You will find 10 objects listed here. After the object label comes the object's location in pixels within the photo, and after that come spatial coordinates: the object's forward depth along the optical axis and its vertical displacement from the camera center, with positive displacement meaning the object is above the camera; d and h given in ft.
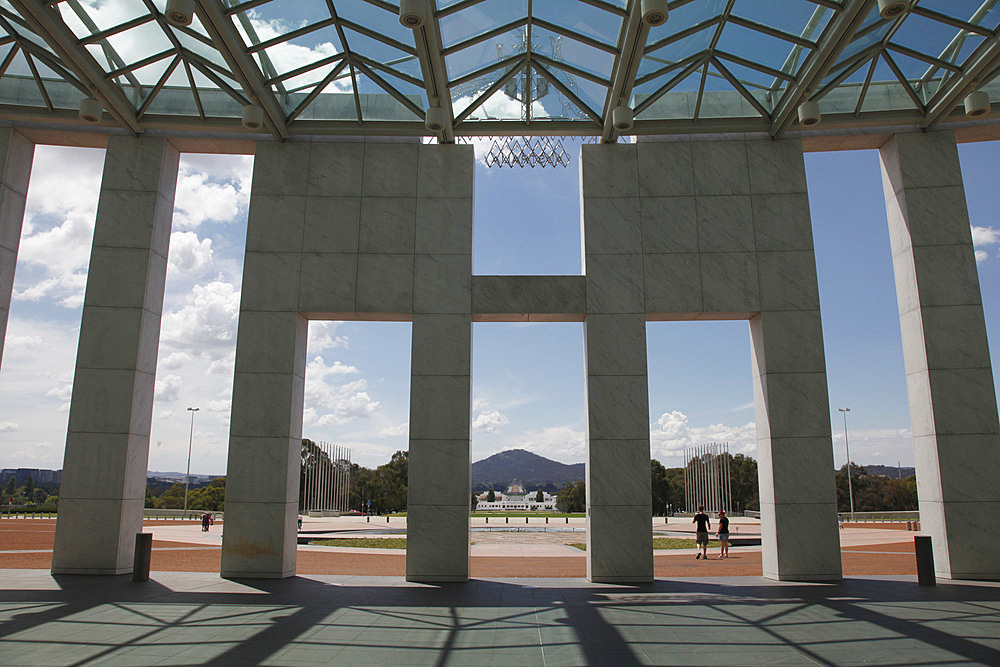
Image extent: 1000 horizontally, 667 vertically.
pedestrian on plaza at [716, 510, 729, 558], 70.90 -7.25
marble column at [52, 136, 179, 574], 50.70 +7.90
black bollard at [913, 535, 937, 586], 45.78 -6.40
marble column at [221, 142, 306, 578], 50.42 +6.76
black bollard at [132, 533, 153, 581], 46.01 -6.48
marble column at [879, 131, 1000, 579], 49.78 +9.09
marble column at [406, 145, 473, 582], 50.26 +7.65
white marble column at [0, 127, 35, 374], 55.01 +22.32
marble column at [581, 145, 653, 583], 49.93 +7.30
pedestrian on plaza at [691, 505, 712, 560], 68.80 -6.56
